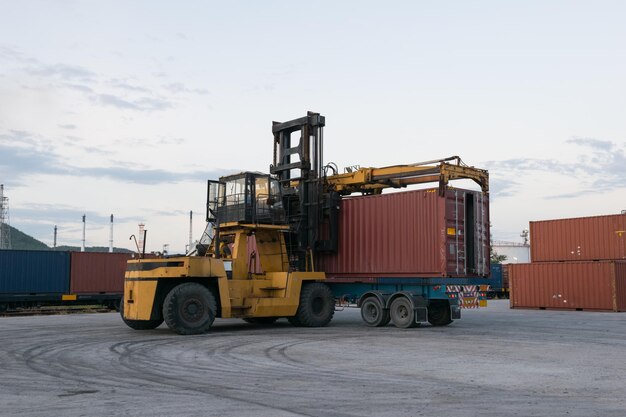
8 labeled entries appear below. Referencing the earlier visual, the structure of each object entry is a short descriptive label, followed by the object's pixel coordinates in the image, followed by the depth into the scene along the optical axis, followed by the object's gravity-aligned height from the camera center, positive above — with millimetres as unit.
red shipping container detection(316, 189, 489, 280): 18250 +1210
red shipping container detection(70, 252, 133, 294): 30219 +190
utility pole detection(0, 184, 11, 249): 85875 +7254
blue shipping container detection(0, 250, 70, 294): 28281 +182
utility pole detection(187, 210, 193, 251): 84750 +6980
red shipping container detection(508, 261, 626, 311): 29406 -352
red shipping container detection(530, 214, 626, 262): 29859 +1838
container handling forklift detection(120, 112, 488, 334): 16781 +420
